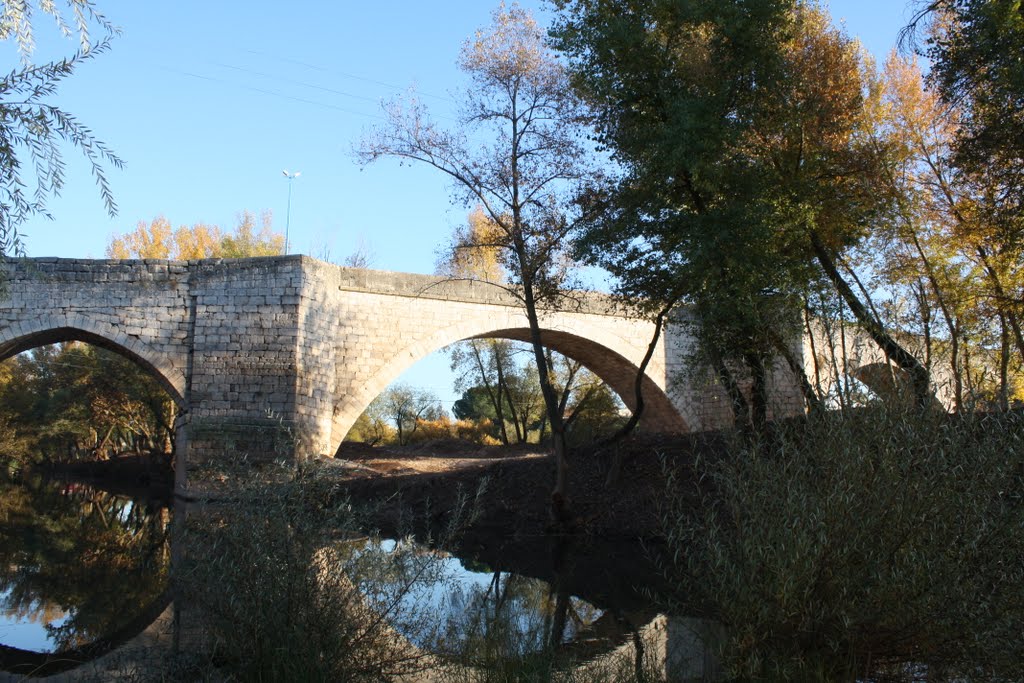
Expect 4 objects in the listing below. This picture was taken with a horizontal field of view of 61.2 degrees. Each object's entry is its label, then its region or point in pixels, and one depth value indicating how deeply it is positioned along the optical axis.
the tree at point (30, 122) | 4.03
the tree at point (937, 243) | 11.67
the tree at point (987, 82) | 7.12
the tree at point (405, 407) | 34.28
